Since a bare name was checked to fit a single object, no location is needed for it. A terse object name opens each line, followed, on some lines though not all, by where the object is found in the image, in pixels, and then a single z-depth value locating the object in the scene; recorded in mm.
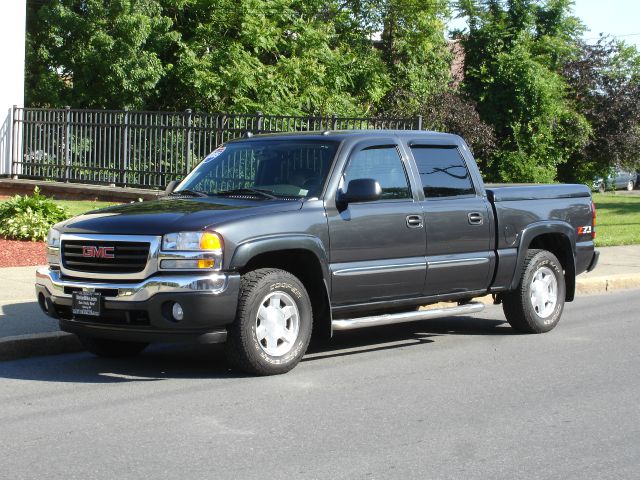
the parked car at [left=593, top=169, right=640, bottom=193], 56000
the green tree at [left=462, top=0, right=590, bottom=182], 33625
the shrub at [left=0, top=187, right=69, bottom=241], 14867
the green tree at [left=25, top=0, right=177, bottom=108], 26156
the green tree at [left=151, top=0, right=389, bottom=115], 27562
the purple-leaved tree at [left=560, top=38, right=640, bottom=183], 35531
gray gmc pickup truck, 7660
